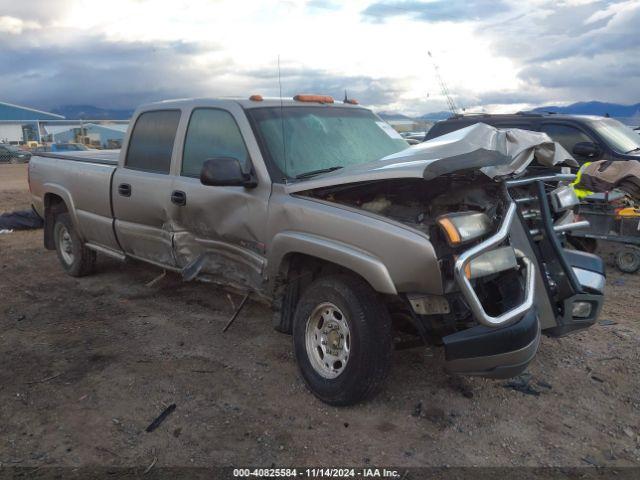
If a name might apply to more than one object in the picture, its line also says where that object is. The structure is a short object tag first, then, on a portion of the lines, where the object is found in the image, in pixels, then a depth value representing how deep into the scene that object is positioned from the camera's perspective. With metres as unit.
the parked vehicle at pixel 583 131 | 7.82
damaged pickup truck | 2.97
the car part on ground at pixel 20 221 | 9.91
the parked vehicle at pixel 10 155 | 34.97
